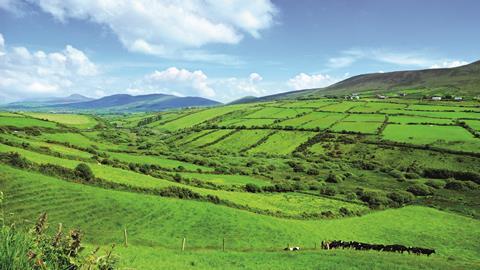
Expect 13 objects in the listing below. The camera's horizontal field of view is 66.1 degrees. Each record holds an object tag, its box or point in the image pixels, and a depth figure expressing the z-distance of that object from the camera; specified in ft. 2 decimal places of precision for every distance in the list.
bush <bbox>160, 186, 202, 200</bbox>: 170.40
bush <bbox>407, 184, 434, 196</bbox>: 285.88
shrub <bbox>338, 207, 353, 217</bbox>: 210.88
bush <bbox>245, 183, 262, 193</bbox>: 251.39
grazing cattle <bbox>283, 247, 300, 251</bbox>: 132.42
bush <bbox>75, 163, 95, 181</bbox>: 159.33
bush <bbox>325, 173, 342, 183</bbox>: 323.57
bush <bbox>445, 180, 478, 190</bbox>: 297.90
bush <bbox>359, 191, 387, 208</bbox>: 247.21
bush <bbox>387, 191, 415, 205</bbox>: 258.98
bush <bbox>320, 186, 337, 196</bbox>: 268.00
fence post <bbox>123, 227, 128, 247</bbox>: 113.56
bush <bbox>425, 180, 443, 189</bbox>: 309.24
